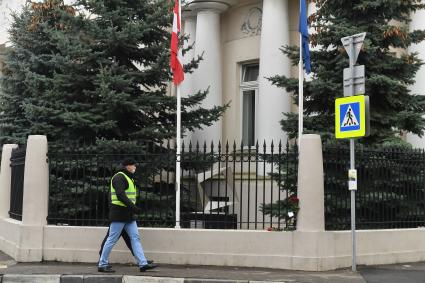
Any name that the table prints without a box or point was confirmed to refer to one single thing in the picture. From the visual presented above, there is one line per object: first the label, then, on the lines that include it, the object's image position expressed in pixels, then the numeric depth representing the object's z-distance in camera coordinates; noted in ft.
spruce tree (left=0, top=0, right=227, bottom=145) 42.88
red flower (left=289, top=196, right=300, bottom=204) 32.65
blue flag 36.88
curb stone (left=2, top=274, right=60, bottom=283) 29.89
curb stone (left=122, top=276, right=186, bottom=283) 29.25
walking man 30.30
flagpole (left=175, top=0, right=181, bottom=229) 34.73
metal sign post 31.09
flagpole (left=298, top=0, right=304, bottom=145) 35.58
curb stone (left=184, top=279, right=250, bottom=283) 28.81
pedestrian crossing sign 30.58
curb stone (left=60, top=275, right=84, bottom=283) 29.71
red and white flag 36.68
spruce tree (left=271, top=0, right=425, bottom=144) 39.45
